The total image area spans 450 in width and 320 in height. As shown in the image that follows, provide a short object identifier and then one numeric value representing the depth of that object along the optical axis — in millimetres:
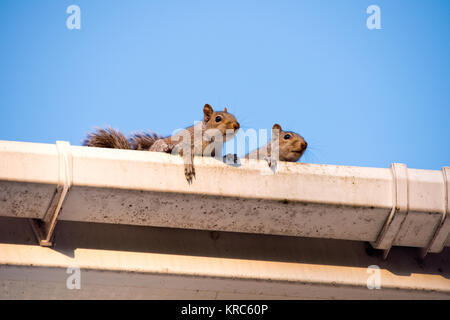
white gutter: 5703
